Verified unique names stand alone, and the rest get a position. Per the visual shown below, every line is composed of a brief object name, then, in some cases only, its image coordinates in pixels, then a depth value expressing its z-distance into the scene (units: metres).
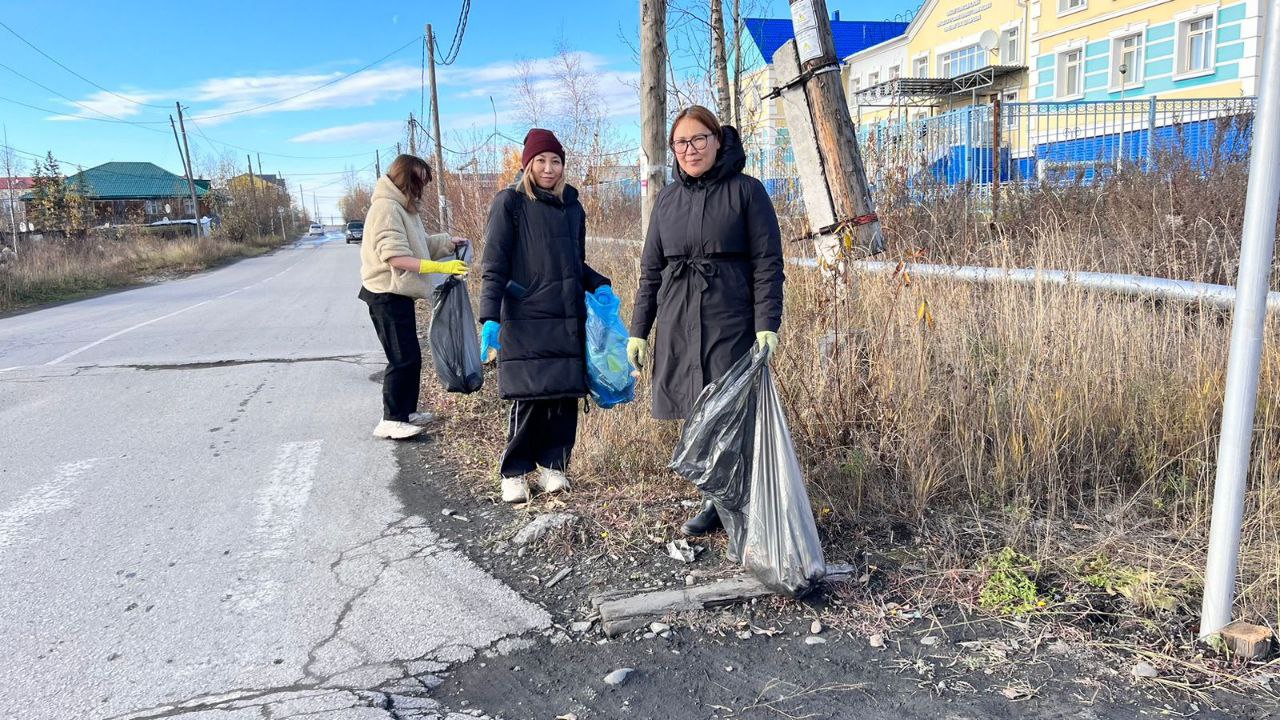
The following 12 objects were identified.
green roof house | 63.28
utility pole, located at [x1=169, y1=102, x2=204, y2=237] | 42.72
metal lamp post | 2.19
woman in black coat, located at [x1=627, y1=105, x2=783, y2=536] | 3.22
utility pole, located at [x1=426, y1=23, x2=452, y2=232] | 22.77
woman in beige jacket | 5.02
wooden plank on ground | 2.92
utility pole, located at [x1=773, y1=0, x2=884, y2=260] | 4.36
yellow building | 19.61
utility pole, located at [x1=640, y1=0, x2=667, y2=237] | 5.58
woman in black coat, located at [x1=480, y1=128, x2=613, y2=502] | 3.86
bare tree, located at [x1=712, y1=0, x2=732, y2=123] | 9.49
